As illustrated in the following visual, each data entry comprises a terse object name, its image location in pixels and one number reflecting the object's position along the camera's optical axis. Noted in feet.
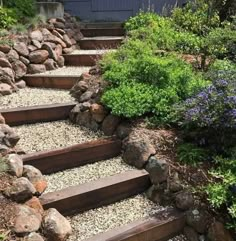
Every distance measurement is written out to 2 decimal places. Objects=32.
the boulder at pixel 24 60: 12.28
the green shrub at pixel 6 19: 12.79
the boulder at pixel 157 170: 7.96
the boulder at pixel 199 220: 7.31
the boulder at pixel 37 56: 12.59
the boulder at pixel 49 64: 12.95
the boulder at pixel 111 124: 9.29
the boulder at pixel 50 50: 13.05
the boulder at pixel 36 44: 12.85
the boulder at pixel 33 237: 6.04
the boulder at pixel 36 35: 12.99
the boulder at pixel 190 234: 7.43
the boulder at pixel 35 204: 6.65
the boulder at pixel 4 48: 11.76
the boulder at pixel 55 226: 6.39
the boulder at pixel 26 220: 6.11
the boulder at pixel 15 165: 6.93
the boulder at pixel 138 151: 8.32
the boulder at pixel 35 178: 7.12
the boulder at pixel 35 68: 12.50
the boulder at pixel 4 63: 11.45
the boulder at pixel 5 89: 10.95
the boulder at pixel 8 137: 7.80
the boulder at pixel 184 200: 7.47
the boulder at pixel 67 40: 14.54
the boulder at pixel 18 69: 11.97
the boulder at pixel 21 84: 11.87
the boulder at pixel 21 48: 12.18
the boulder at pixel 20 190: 6.56
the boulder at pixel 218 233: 7.06
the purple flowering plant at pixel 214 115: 7.76
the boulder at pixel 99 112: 9.49
